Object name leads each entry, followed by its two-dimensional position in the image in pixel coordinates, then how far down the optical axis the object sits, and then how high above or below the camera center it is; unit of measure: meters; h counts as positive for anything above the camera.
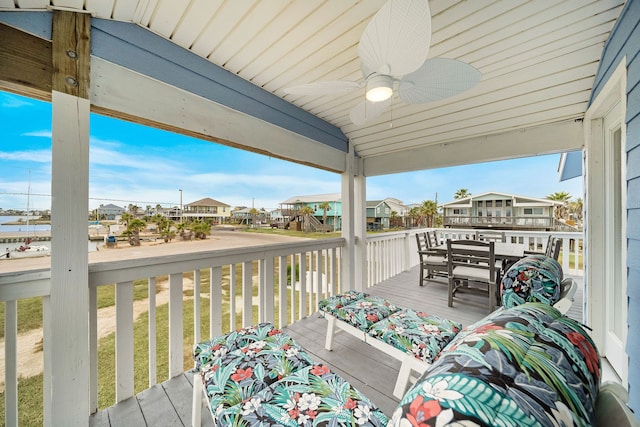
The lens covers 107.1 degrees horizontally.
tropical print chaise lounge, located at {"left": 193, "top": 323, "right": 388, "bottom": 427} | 0.93 -0.80
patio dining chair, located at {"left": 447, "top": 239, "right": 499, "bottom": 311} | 3.00 -0.78
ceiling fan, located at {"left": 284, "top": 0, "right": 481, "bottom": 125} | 1.04 +0.82
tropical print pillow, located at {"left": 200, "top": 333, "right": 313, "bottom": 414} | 1.08 -0.79
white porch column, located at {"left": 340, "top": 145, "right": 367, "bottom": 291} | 3.41 -0.17
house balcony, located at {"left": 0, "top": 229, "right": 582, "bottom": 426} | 1.37 -0.92
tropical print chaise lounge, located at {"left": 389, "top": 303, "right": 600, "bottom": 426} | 0.37 -0.31
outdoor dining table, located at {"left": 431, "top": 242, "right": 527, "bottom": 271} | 3.20 -0.58
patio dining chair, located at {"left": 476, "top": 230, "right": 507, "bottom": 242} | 4.98 -0.51
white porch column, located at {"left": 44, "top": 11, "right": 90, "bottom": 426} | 1.34 -0.10
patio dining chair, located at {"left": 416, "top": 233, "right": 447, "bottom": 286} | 3.87 -0.83
